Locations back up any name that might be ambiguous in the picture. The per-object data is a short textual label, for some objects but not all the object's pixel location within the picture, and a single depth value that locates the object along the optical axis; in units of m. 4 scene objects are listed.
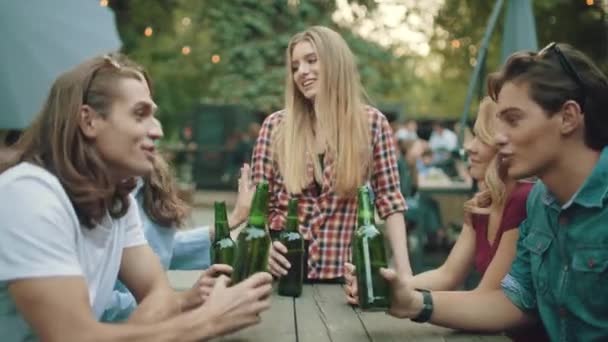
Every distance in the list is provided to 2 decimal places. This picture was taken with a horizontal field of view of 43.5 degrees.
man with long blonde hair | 1.74
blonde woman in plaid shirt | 3.05
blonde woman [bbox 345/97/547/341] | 2.40
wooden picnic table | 2.15
